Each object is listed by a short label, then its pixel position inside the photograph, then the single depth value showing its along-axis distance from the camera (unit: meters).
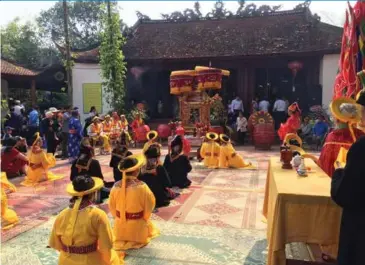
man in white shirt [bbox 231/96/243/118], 14.92
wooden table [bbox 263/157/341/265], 2.75
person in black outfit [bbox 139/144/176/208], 5.36
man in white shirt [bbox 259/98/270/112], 14.63
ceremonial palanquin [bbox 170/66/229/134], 11.10
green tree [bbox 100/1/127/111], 15.23
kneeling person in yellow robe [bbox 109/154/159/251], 4.02
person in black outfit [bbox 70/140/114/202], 5.66
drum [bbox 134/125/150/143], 13.43
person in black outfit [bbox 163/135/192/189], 6.73
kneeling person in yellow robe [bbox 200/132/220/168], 8.90
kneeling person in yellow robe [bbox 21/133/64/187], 7.39
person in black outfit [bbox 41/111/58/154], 10.51
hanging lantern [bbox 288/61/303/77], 15.01
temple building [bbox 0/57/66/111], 17.00
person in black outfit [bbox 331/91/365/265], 2.18
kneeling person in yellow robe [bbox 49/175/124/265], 2.95
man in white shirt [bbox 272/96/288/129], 14.57
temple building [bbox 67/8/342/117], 15.01
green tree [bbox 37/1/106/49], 31.94
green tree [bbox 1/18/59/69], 29.02
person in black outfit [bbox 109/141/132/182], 6.19
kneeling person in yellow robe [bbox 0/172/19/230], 4.75
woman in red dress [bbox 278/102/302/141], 9.75
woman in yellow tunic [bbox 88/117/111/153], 11.27
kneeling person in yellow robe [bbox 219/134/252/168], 8.79
